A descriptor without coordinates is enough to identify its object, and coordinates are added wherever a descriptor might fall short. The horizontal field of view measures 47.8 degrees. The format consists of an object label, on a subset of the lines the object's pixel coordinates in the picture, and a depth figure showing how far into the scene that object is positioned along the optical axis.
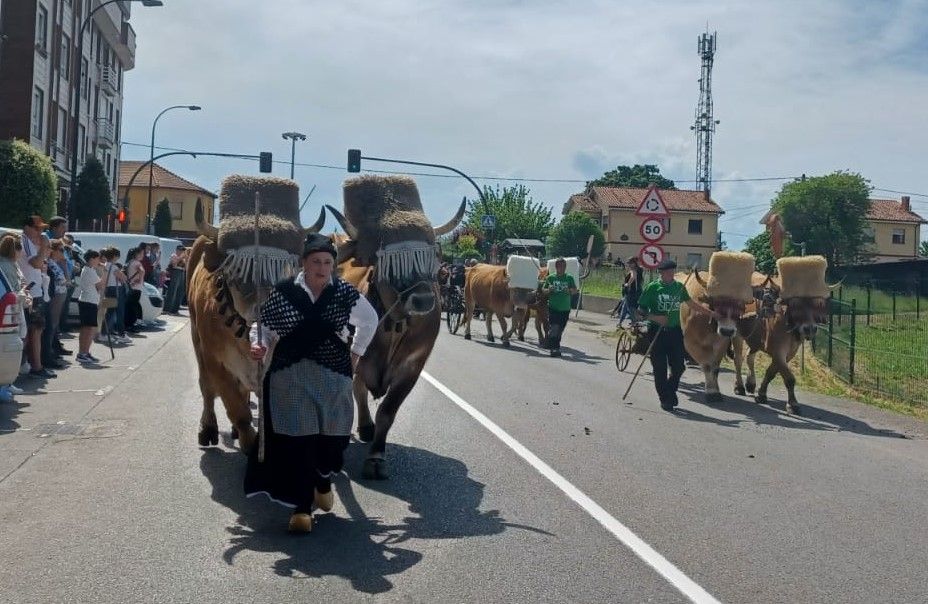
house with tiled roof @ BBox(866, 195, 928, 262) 83.69
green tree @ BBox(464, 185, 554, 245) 73.89
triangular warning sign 20.06
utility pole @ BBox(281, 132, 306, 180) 22.76
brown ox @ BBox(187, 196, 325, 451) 7.72
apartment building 39.69
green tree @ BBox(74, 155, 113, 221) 39.50
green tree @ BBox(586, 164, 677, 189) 101.19
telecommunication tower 68.31
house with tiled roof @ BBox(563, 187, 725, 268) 83.62
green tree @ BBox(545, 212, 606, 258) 74.50
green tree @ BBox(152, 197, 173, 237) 56.06
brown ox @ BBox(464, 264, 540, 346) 22.78
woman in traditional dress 6.25
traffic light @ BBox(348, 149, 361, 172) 37.59
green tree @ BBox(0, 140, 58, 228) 27.23
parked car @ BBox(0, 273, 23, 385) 10.54
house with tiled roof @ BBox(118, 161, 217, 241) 83.88
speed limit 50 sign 20.47
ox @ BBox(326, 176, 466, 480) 8.40
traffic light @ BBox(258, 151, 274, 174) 36.54
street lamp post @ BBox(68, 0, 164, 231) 28.35
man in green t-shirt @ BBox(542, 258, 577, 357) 20.53
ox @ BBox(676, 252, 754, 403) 13.82
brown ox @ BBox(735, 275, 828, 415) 13.59
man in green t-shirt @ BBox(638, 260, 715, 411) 12.95
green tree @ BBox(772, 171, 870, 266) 64.12
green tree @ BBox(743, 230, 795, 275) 53.87
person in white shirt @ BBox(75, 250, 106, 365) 15.80
